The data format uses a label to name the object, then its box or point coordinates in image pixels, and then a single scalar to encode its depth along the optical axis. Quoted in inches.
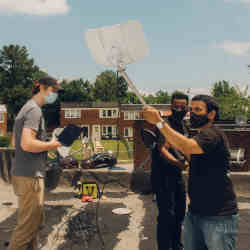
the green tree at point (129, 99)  4145.7
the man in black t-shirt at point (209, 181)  100.7
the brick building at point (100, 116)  2655.0
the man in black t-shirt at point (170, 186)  148.1
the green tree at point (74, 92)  3248.0
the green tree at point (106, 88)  3860.7
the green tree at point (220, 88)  3919.8
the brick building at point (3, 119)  2363.4
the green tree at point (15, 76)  2696.9
